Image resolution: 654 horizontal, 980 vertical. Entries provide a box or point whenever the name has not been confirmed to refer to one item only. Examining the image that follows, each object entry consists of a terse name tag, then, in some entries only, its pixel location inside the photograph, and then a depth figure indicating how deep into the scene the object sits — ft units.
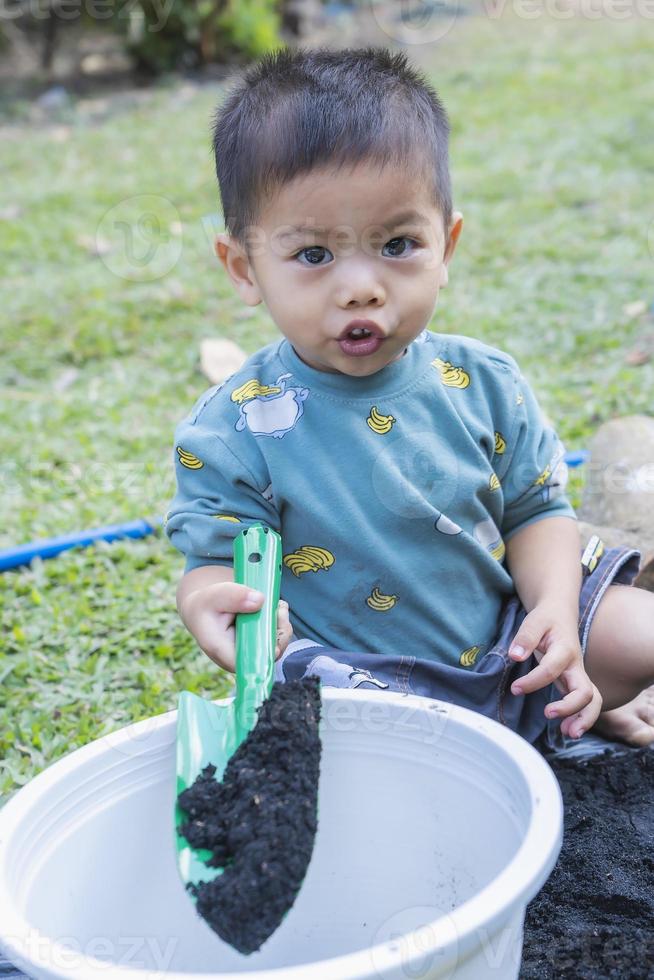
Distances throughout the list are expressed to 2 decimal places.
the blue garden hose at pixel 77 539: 5.11
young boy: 3.74
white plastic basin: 3.18
